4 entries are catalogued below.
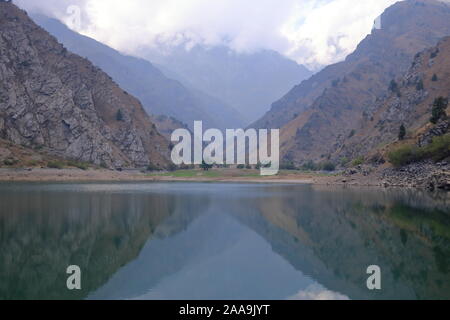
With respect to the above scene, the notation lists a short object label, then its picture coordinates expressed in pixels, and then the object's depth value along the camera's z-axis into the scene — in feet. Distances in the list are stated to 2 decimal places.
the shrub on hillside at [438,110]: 312.91
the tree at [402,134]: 343.26
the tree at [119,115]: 593.01
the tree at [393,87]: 505.70
